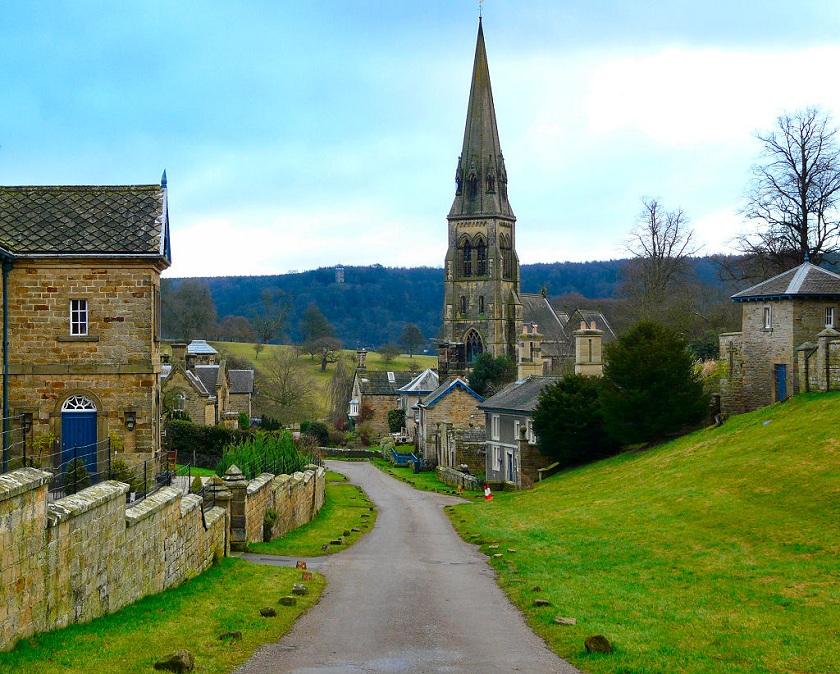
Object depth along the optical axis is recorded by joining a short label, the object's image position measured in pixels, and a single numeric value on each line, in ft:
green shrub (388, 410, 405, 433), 303.68
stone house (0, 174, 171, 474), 87.30
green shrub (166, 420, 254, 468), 163.73
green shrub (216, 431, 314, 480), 86.31
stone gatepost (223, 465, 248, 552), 69.51
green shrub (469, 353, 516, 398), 294.25
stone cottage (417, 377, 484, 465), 217.15
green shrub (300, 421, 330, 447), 277.64
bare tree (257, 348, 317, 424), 302.45
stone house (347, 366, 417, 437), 308.60
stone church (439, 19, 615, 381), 361.51
